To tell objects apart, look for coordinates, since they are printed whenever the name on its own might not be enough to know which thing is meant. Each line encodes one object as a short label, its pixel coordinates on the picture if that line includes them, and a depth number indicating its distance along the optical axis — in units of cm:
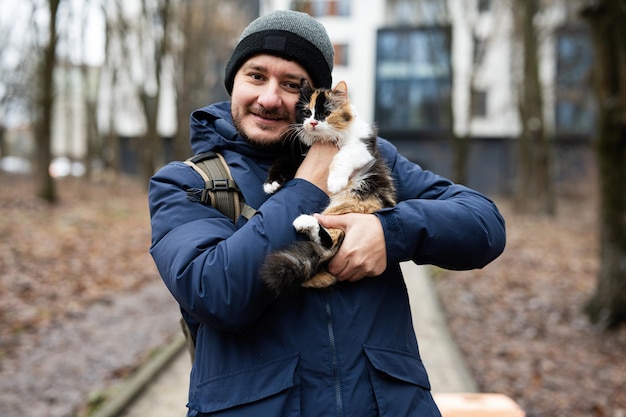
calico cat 201
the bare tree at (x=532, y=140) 2005
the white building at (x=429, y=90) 3450
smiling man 192
